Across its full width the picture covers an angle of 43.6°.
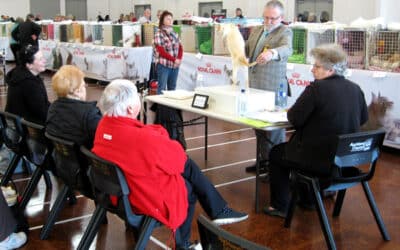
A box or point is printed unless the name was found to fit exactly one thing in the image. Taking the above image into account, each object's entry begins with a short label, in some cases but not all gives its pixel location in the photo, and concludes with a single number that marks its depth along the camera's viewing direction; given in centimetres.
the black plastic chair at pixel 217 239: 133
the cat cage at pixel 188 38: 746
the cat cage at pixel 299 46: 550
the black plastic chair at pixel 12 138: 315
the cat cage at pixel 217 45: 667
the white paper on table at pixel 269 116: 314
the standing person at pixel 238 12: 1305
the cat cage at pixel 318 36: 525
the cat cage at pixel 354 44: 492
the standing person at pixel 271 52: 368
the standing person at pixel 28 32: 1011
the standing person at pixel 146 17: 1050
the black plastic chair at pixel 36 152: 292
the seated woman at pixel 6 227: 254
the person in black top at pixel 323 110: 274
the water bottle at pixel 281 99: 378
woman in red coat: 219
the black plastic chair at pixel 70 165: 258
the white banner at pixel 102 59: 819
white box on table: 343
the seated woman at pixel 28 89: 356
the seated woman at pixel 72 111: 272
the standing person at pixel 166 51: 594
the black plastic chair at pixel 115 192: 221
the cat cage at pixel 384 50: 469
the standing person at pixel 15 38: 1065
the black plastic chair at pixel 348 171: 260
